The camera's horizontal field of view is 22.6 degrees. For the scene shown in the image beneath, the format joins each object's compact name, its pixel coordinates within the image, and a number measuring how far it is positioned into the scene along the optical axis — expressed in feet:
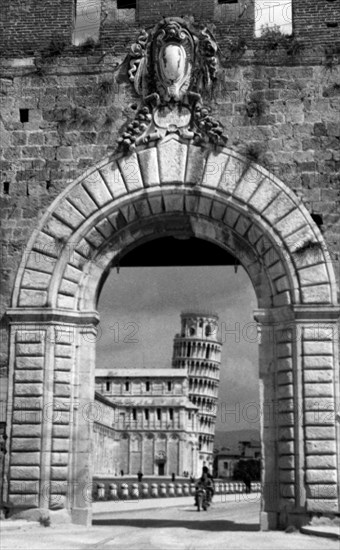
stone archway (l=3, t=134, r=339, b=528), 41.63
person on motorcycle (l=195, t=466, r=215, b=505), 70.59
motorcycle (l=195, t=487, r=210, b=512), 69.51
